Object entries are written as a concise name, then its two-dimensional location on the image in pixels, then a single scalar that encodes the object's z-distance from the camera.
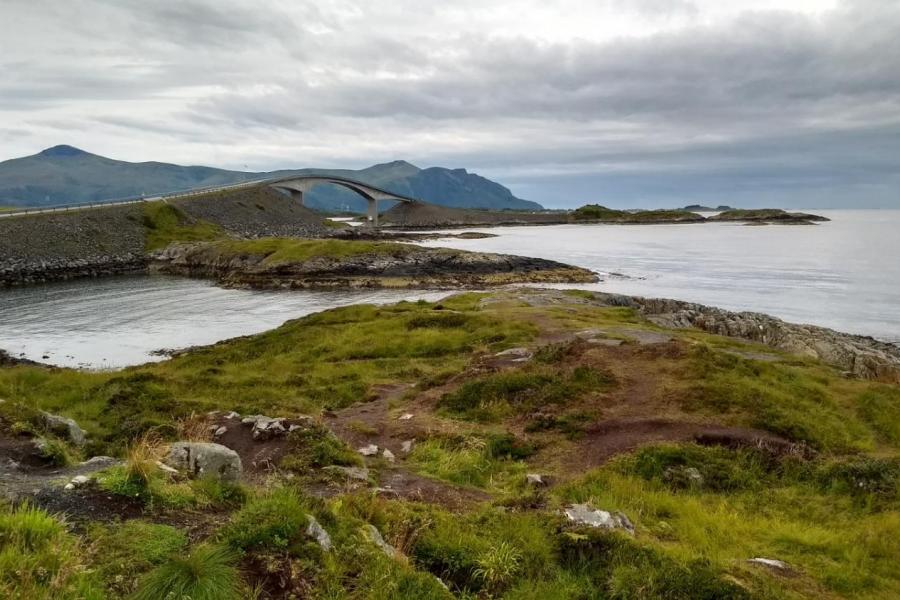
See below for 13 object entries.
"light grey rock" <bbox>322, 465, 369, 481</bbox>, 13.02
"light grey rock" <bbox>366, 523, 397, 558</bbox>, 8.20
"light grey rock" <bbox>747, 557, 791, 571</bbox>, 9.44
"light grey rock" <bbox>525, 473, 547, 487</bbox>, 13.54
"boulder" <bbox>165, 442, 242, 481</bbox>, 11.03
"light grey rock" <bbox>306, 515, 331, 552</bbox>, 7.91
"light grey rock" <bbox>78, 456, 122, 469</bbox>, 11.52
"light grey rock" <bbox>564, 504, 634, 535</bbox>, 9.94
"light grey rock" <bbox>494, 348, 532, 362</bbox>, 26.23
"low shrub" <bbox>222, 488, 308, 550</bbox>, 7.57
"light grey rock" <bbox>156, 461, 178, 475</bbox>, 10.10
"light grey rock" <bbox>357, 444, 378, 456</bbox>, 16.15
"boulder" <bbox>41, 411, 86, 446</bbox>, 15.38
